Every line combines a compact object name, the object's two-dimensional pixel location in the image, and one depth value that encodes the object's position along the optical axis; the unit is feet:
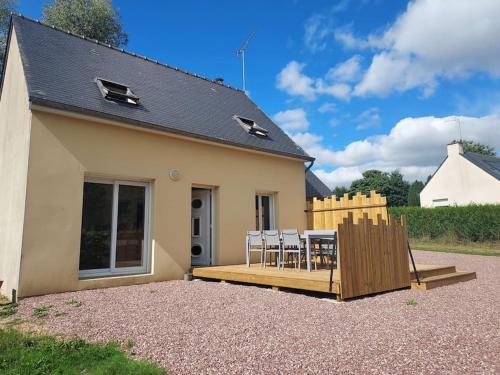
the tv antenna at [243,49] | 51.33
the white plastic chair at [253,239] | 29.25
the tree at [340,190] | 215.10
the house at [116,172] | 22.66
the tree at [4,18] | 63.87
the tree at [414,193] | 194.29
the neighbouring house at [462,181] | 84.76
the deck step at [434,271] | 25.61
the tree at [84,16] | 71.72
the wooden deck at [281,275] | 21.30
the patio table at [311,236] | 25.78
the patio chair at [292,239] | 26.23
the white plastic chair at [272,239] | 27.66
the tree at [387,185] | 200.85
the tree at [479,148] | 169.27
